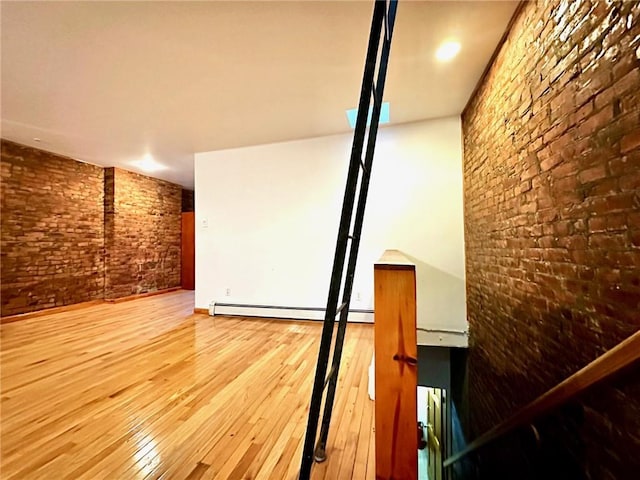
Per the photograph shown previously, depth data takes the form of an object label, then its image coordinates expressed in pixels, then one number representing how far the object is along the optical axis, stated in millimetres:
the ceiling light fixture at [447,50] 2046
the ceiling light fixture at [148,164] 4683
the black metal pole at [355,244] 1329
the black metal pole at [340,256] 938
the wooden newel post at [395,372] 966
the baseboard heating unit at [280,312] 3600
